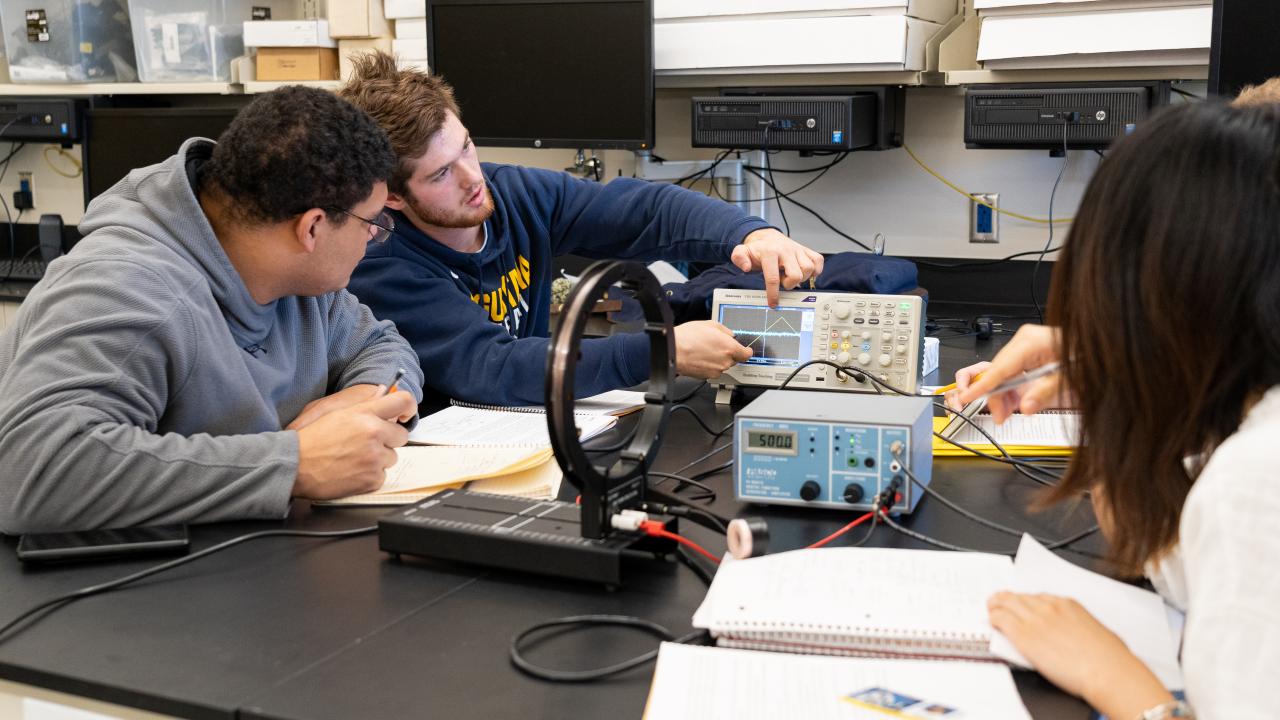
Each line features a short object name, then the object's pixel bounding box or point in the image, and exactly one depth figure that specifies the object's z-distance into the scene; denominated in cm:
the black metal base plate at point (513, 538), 114
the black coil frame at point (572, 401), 110
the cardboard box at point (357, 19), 312
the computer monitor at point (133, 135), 339
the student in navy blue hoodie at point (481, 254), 192
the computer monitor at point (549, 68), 284
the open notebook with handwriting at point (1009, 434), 163
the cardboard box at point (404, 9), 307
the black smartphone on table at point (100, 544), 122
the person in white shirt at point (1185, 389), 78
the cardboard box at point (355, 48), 318
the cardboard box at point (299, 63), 324
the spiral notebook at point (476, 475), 143
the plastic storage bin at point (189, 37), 335
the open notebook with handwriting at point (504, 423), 167
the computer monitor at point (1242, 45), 218
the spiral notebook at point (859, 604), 99
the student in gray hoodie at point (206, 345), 127
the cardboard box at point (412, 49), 311
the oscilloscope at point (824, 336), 187
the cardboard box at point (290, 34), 319
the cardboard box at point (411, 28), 311
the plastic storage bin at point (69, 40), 347
